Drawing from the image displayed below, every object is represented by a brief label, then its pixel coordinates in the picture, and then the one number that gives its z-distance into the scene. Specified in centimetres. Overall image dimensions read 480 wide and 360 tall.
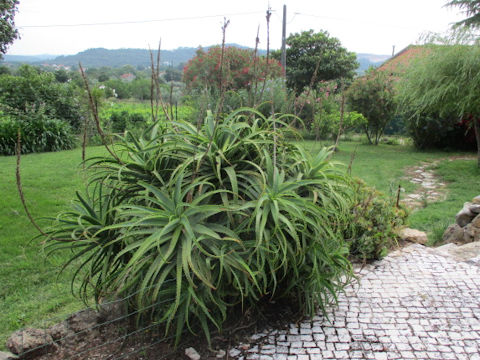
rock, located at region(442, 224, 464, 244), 457
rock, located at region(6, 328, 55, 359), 223
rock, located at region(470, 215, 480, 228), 446
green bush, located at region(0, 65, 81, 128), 1365
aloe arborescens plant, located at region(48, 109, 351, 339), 205
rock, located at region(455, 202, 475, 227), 470
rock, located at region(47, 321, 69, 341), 241
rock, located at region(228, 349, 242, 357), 228
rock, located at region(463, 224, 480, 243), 438
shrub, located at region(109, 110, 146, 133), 1505
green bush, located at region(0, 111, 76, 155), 1051
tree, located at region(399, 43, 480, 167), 816
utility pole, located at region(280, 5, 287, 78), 1834
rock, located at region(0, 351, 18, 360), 216
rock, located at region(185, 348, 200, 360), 224
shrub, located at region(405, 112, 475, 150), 1310
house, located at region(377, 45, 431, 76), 1003
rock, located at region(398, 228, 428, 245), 437
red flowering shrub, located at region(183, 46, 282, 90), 1658
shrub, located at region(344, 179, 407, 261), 366
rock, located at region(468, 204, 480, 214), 463
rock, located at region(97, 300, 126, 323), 261
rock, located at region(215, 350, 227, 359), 225
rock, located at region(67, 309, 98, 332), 252
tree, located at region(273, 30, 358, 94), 2955
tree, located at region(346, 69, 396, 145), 1425
